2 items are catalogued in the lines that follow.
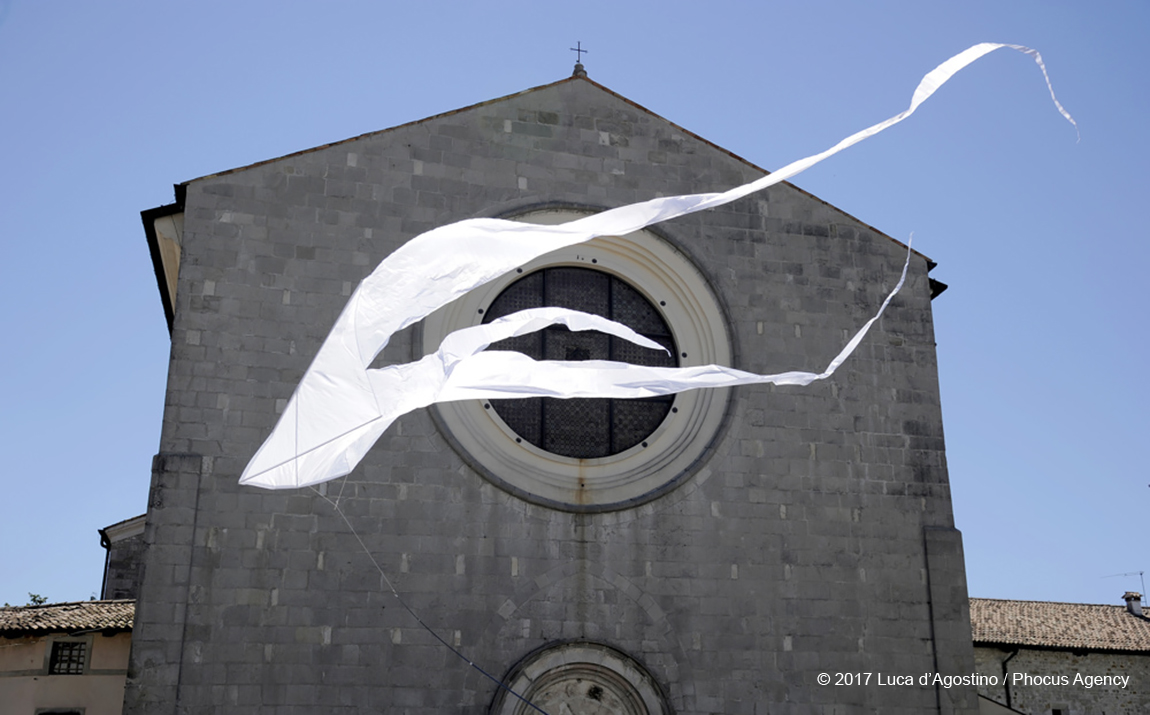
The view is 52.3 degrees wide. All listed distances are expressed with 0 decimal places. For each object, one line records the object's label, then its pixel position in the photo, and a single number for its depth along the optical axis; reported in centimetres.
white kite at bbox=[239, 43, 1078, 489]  655
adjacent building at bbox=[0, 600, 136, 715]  1499
